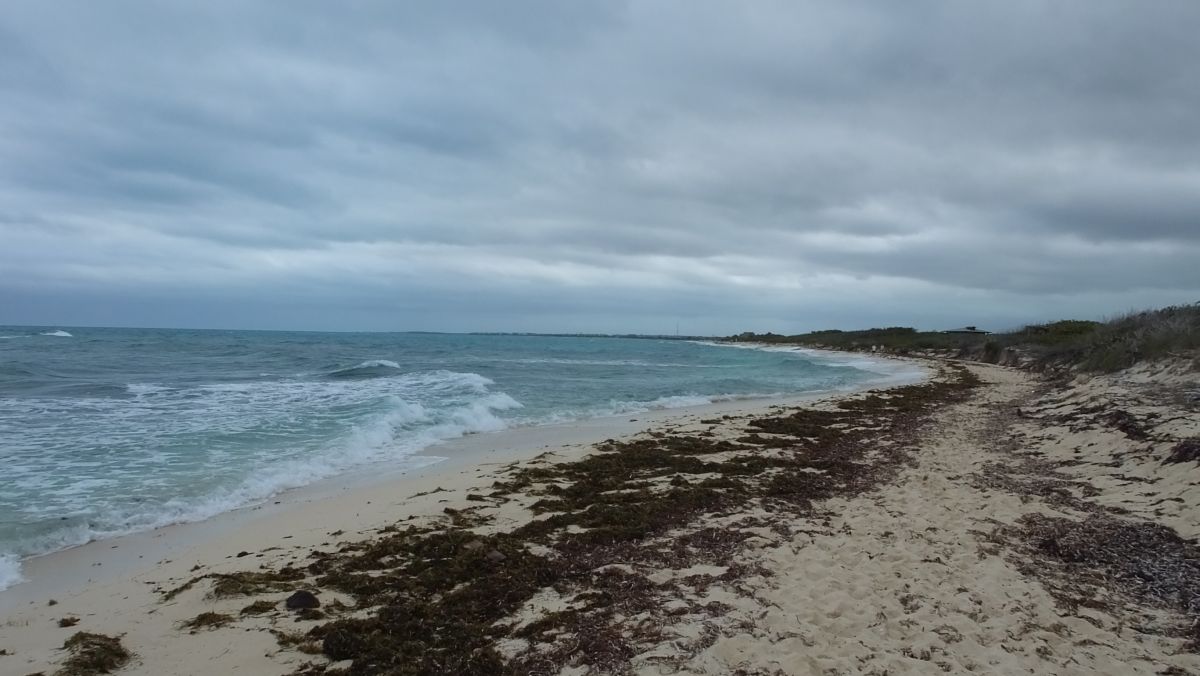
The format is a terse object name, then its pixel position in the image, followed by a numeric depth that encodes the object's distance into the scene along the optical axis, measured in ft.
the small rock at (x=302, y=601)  15.39
